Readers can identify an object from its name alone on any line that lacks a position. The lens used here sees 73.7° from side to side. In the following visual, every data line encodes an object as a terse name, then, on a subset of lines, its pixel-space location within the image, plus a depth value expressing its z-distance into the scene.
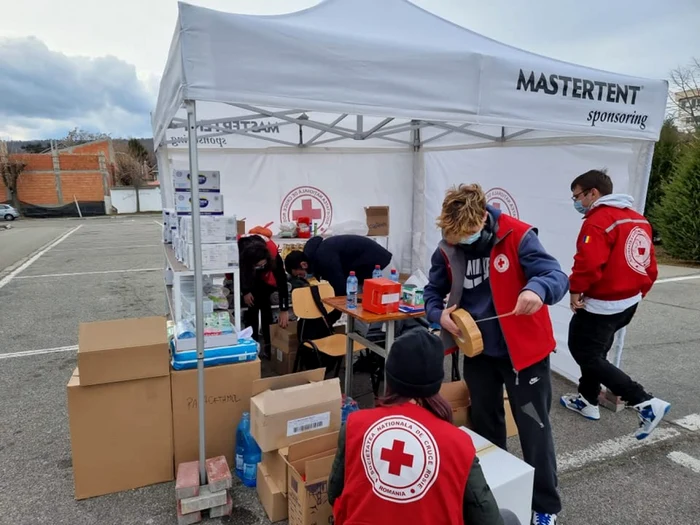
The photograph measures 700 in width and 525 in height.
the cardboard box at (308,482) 1.91
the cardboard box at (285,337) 3.73
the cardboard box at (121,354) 2.15
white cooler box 1.76
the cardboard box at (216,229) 3.02
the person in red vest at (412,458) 1.09
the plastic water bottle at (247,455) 2.37
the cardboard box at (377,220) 5.62
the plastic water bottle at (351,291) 3.16
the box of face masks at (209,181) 3.50
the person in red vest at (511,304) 1.79
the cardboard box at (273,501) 2.10
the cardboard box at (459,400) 2.42
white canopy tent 1.90
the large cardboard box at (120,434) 2.20
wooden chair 3.43
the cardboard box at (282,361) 3.74
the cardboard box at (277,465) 2.11
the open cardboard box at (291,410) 2.13
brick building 29.75
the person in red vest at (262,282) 3.84
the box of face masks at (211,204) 3.30
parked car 26.15
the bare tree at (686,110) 14.98
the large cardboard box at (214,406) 2.38
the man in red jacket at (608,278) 2.57
